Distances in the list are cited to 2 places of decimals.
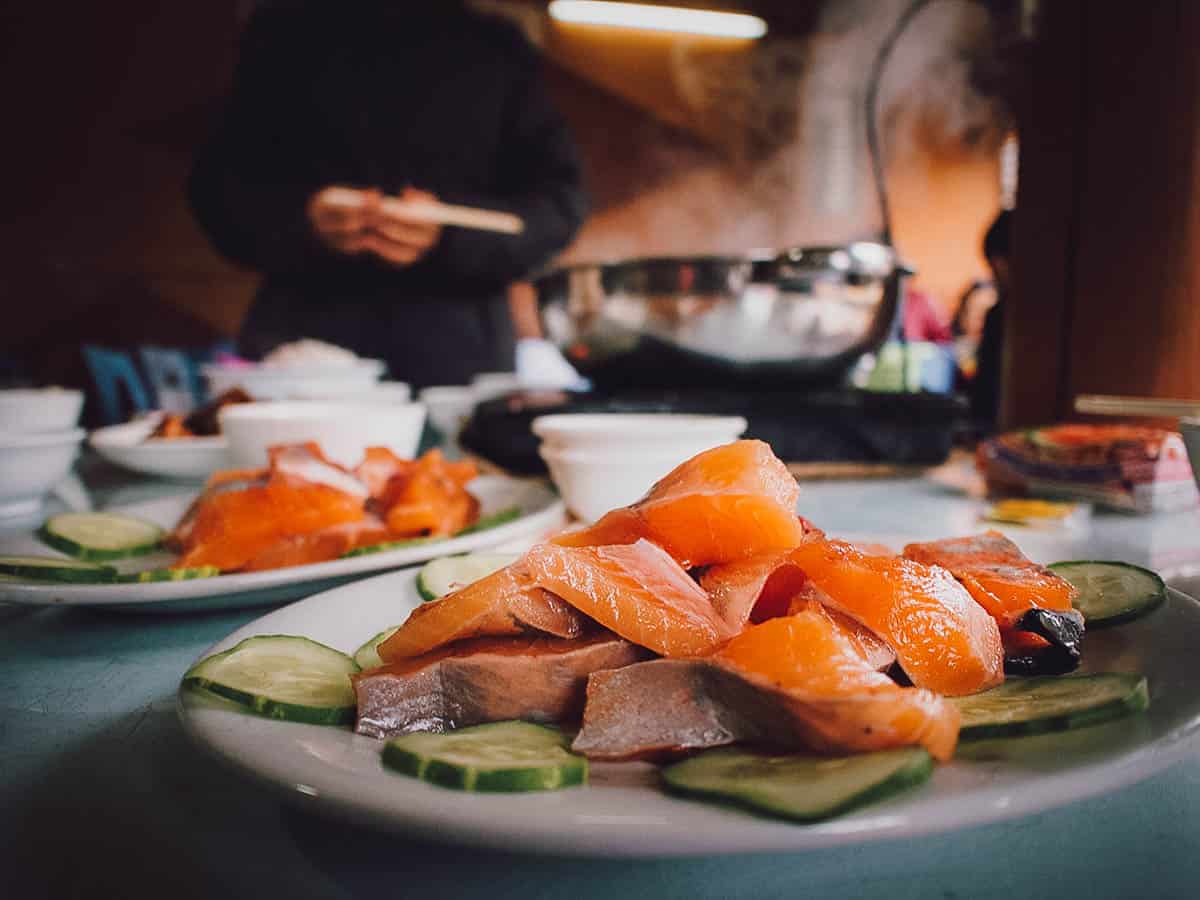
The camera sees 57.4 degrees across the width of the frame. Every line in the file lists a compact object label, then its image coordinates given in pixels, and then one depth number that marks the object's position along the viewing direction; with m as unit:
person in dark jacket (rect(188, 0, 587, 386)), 1.43
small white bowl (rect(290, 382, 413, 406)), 0.78
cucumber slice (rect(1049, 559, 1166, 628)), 0.34
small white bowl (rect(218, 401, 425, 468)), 0.61
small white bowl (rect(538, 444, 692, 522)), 0.54
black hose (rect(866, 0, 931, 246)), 1.00
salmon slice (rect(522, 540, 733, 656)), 0.30
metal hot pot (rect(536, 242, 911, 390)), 0.69
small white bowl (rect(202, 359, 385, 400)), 0.82
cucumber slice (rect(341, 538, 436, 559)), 0.45
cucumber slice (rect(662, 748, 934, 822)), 0.20
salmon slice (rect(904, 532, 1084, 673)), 0.32
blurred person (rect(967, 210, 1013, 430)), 0.97
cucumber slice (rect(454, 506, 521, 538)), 0.51
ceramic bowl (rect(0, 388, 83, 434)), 0.68
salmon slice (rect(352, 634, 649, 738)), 0.28
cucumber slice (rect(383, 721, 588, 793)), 0.22
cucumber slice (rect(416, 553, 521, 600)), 0.39
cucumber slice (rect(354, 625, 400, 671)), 0.34
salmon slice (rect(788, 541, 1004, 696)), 0.30
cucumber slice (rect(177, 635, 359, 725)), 0.27
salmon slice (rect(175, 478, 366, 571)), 0.47
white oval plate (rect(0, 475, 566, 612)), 0.39
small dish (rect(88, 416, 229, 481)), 0.71
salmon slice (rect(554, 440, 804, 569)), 0.34
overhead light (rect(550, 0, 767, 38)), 2.68
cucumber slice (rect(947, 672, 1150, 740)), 0.25
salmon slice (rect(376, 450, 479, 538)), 0.52
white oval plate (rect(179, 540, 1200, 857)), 0.20
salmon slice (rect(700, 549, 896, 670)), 0.30
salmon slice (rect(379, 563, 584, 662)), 0.31
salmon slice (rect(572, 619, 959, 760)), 0.24
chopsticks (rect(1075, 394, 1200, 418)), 0.52
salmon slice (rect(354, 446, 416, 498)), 0.56
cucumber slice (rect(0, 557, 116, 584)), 0.41
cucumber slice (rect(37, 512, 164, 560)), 0.49
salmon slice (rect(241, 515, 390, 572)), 0.47
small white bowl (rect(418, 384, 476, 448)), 0.95
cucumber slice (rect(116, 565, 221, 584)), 0.41
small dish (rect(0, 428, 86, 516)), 0.60
